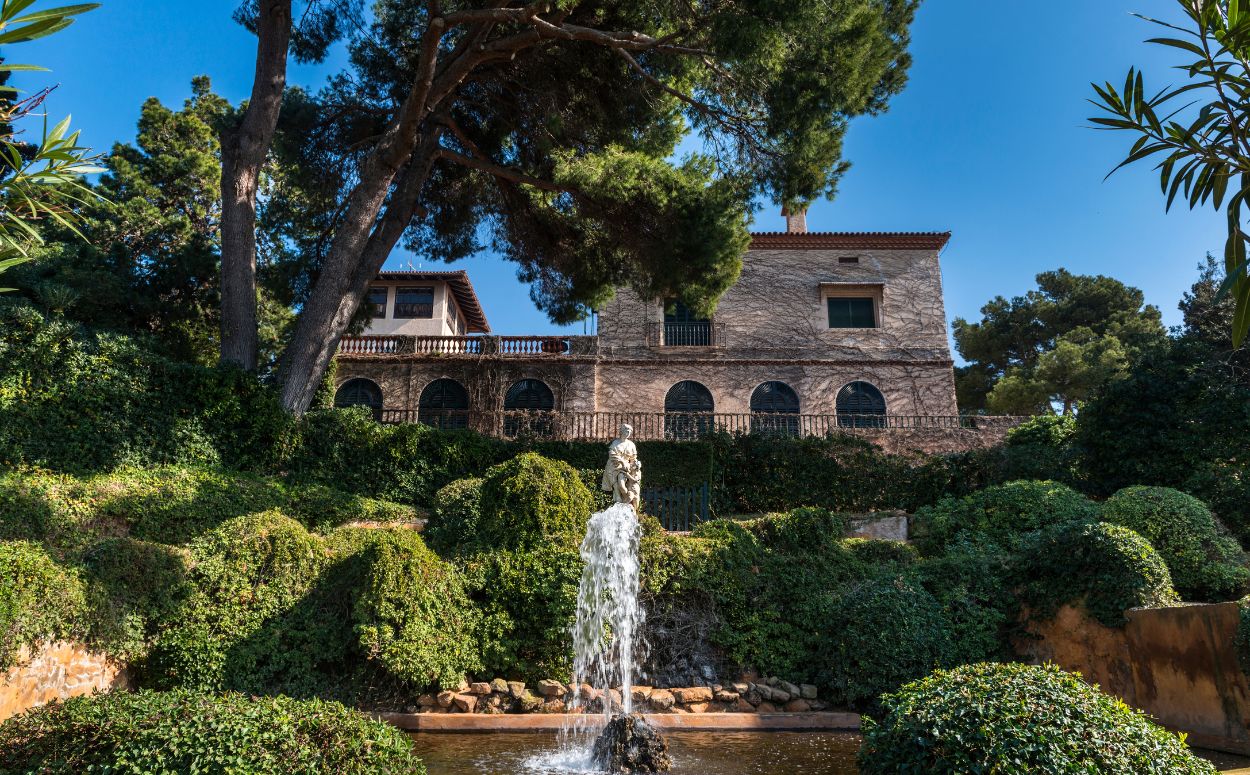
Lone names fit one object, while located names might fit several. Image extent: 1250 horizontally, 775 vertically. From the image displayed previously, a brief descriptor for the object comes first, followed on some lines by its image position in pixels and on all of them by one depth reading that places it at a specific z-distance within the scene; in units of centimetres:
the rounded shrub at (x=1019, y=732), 384
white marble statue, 1140
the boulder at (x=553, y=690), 889
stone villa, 2431
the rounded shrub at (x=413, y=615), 856
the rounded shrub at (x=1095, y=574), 818
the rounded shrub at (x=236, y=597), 831
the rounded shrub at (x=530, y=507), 1047
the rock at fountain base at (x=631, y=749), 629
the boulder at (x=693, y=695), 886
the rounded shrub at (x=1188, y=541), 908
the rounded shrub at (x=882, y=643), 859
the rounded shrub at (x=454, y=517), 1208
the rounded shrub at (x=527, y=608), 929
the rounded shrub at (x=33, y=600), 688
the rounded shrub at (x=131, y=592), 791
